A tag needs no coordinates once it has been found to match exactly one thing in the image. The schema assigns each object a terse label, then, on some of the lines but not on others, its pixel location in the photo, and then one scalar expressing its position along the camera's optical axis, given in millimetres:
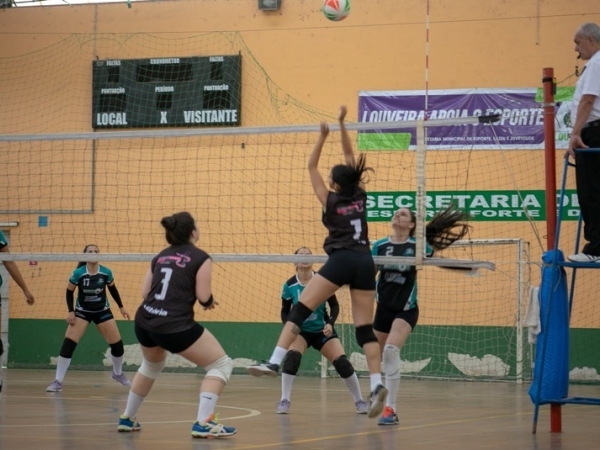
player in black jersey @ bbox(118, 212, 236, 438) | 8492
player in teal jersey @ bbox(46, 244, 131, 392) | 15945
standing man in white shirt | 8594
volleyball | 17500
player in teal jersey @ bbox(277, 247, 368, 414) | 11852
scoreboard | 19875
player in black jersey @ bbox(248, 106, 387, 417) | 9148
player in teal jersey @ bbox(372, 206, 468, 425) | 10301
